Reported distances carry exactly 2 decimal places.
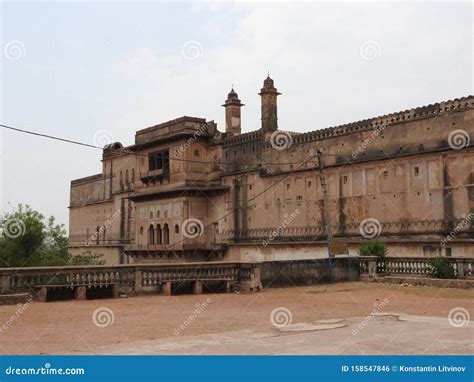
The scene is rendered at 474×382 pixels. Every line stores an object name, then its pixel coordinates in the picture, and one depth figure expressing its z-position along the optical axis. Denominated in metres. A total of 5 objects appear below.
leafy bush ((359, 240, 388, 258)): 19.28
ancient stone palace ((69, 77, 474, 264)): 21.30
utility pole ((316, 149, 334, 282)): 25.19
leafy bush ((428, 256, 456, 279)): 16.53
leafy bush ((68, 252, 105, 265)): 32.16
